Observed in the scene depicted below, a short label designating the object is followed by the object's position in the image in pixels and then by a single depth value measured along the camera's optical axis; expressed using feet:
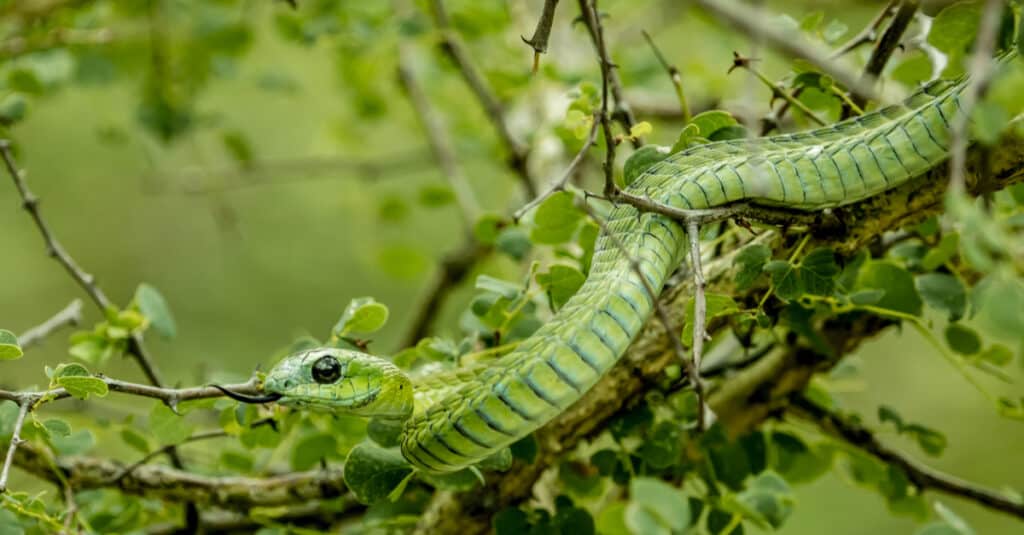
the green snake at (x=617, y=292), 4.39
